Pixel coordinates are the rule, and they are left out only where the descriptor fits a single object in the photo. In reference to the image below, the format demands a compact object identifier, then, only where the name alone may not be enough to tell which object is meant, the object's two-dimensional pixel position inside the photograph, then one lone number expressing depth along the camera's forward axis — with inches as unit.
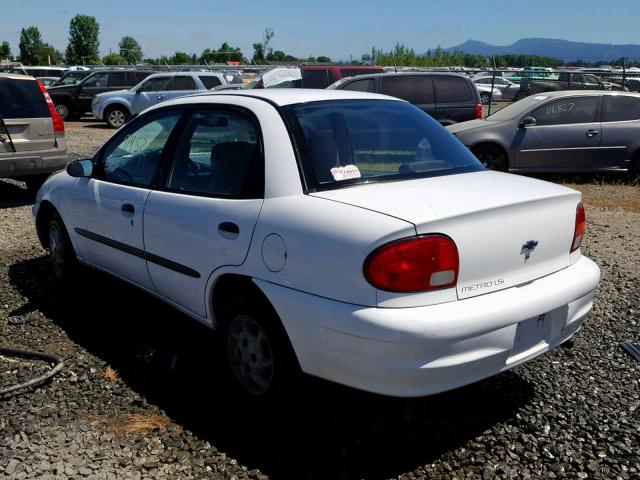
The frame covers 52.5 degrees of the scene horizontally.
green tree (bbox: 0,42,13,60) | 3433.8
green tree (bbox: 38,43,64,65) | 3263.3
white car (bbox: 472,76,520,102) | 1373.0
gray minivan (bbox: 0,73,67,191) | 331.0
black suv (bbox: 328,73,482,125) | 533.6
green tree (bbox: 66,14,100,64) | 3206.2
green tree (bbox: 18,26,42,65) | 3460.1
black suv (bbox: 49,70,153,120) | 889.5
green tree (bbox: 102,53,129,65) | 3329.2
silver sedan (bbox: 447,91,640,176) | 435.5
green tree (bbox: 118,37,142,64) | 4515.3
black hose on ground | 143.1
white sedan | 108.4
